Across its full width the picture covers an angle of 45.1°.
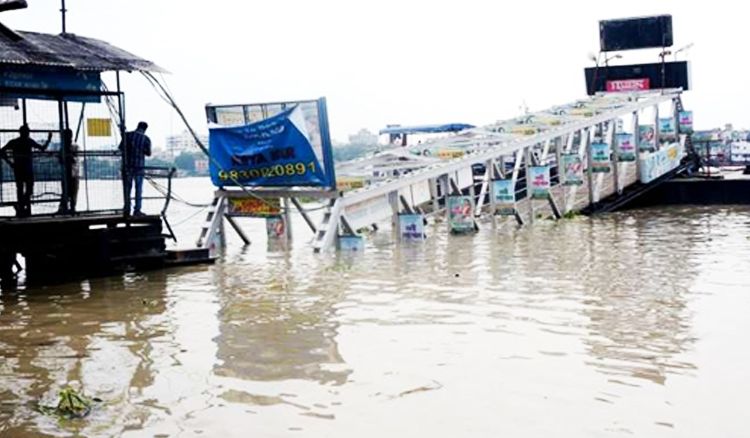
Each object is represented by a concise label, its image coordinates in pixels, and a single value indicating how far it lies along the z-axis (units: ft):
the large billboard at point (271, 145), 52.60
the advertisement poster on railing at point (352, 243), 52.36
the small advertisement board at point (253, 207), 56.24
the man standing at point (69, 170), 42.04
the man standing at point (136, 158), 44.83
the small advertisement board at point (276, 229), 61.67
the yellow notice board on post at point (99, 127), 43.88
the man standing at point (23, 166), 40.88
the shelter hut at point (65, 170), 41.11
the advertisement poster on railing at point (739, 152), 177.78
